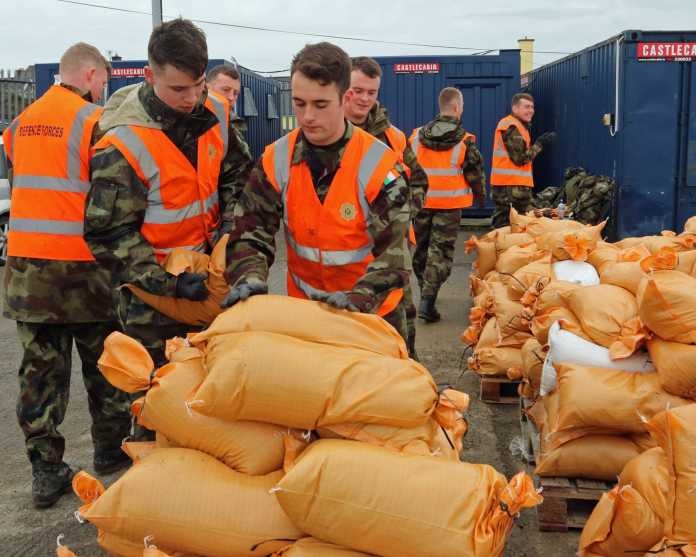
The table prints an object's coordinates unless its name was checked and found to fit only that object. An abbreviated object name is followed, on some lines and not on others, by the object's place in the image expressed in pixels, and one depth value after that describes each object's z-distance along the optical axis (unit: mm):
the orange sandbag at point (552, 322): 3732
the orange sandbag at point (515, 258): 5836
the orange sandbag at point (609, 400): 3229
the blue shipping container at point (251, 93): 13234
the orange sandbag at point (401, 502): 2184
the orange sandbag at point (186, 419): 2498
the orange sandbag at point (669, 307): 3129
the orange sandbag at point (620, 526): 2568
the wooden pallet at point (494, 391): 5121
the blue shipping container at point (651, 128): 8750
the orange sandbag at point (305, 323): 2527
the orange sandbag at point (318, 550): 2285
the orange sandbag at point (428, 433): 2436
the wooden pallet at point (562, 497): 3369
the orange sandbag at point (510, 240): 6430
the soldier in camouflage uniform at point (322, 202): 2713
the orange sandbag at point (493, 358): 5066
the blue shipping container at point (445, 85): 13602
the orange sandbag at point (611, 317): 3410
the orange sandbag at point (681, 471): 2387
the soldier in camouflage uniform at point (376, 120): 4691
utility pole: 10711
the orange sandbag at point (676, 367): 3099
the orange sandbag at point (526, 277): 5086
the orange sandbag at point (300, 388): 2367
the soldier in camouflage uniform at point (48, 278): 3754
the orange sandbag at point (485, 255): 6773
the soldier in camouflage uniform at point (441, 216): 7387
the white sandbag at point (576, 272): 4566
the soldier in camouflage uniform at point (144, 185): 3043
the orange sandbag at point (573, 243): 4758
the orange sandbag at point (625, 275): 3932
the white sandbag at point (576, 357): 3412
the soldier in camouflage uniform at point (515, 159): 9703
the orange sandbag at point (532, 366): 4207
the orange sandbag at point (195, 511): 2373
